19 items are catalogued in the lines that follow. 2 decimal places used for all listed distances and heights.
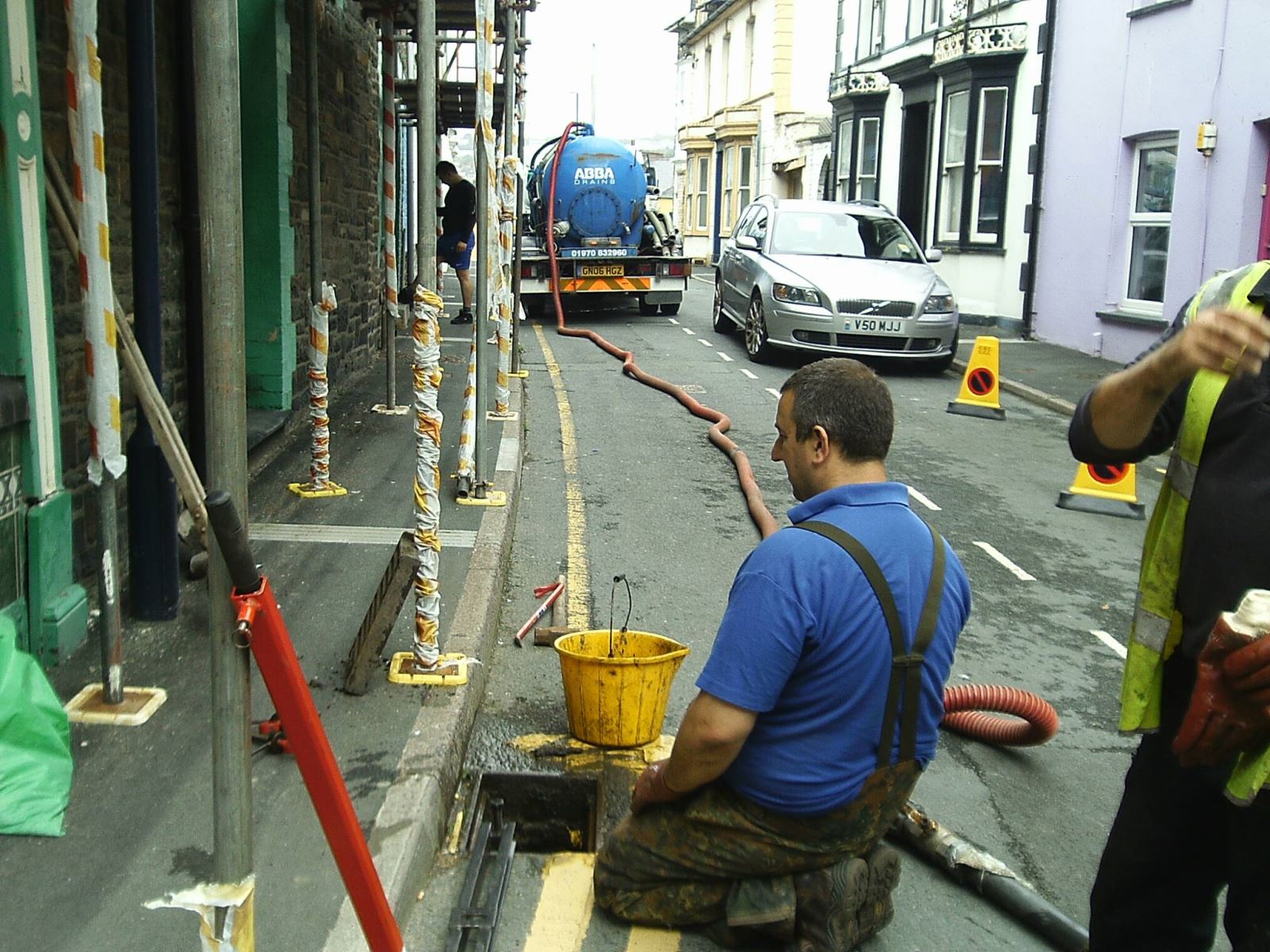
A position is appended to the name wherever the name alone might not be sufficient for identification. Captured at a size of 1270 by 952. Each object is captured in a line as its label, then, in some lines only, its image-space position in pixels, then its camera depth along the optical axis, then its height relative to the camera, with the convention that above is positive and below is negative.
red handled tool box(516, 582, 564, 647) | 5.73 -1.76
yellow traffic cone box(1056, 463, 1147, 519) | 8.69 -1.72
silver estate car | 14.09 -0.67
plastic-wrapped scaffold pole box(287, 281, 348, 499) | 7.33 -1.05
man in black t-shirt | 17.50 -0.14
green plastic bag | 3.57 -1.52
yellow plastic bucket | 4.38 -1.55
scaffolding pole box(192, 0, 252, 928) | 2.16 -0.26
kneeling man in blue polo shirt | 3.06 -1.15
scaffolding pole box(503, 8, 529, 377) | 11.43 +0.27
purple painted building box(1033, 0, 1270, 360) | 13.43 +0.80
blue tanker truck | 19.69 -0.17
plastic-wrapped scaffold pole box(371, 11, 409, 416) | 9.77 -0.01
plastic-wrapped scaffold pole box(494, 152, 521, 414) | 9.06 -0.41
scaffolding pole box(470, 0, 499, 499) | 7.00 +0.09
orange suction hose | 4.64 -1.73
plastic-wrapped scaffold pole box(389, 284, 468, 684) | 4.79 -1.12
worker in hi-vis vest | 2.32 -0.76
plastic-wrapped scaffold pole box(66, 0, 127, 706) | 3.92 -0.25
